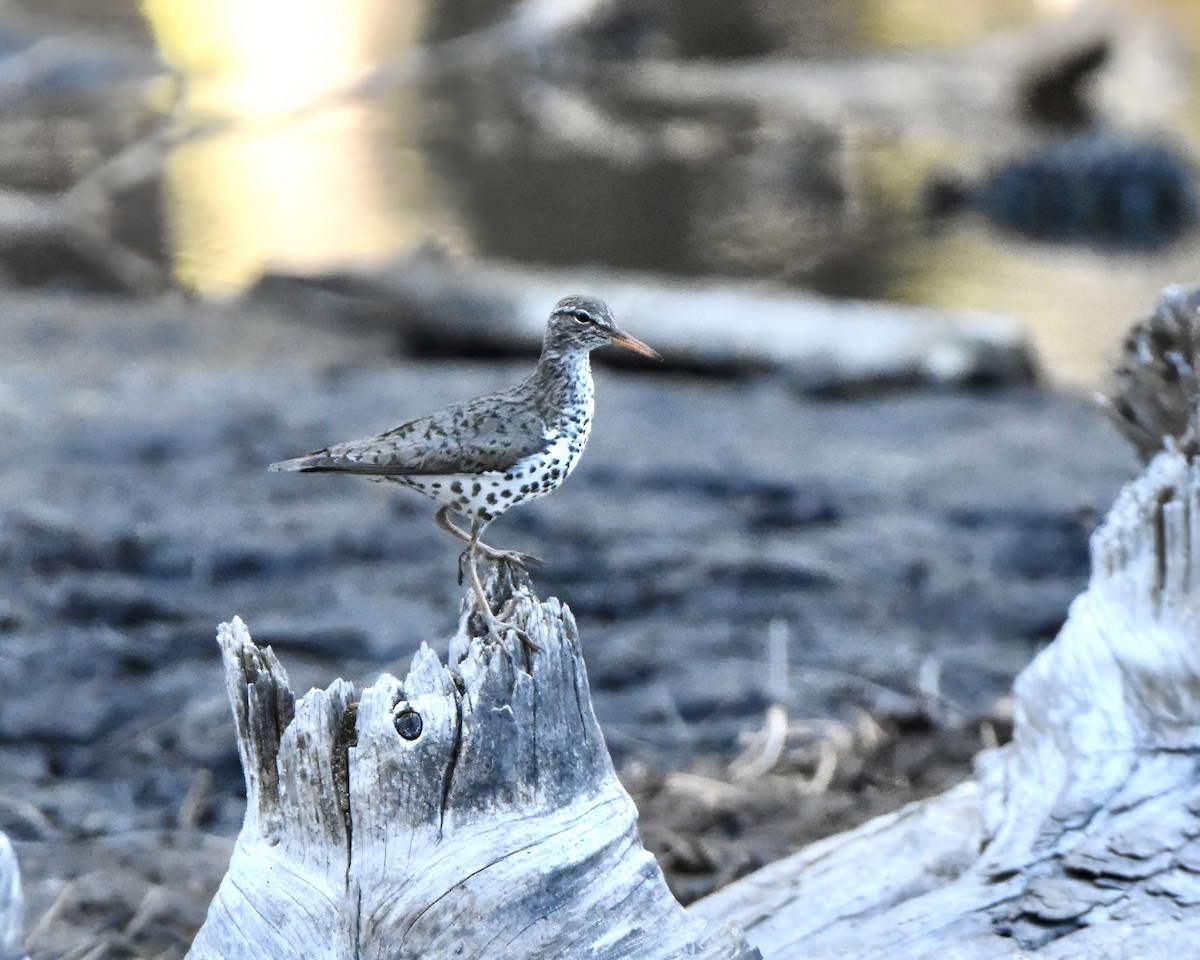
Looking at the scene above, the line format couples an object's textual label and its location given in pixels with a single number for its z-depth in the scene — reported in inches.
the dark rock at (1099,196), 1116.5
